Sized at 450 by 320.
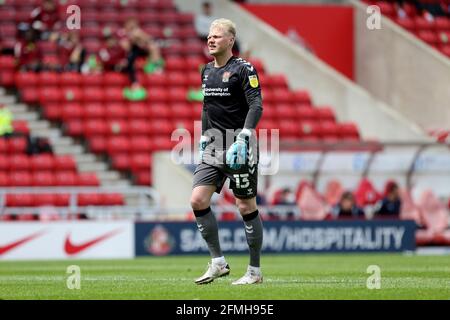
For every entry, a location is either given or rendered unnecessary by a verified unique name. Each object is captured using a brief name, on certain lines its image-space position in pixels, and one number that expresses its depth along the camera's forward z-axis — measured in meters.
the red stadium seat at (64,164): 25.50
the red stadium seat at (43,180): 25.06
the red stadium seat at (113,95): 28.02
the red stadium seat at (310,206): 24.30
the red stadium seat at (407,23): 33.53
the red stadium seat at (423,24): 34.03
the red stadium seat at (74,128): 26.86
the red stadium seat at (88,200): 24.72
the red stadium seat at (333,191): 25.16
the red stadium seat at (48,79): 27.91
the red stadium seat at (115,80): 28.58
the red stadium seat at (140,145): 26.94
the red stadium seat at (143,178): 26.16
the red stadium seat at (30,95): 27.41
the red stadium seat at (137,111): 27.80
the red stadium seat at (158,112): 28.00
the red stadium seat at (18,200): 24.42
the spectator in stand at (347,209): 23.61
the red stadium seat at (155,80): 29.14
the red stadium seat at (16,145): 25.50
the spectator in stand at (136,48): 28.69
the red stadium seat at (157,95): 28.55
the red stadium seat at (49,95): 27.47
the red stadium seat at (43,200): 24.62
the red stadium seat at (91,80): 28.34
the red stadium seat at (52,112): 27.19
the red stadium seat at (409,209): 24.61
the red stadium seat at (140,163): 26.39
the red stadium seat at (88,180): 25.16
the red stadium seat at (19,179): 24.78
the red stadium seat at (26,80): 27.73
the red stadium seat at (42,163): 25.38
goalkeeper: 11.45
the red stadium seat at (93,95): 27.84
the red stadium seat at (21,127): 25.98
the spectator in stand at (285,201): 24.34
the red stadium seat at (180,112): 28.20
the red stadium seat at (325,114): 29.67
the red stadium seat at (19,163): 25.12
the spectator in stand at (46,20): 28.66
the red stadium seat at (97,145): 26.66
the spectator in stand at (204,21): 30.84
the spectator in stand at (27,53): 28.11
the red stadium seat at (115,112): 27.53
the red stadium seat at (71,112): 27.17
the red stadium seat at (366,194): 24.84
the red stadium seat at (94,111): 27.36
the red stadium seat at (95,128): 26.94
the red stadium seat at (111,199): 24.84
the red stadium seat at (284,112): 29.27
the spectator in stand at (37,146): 25.58
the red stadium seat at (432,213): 24.45
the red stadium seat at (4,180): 24.56
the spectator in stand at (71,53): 28.44
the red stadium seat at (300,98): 30.06
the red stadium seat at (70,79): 28.11
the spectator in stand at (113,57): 28.98
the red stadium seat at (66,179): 25.08
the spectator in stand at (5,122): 25.75
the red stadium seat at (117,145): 26.69
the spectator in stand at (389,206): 24.02
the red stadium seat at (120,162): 26.39
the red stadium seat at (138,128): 27.34
